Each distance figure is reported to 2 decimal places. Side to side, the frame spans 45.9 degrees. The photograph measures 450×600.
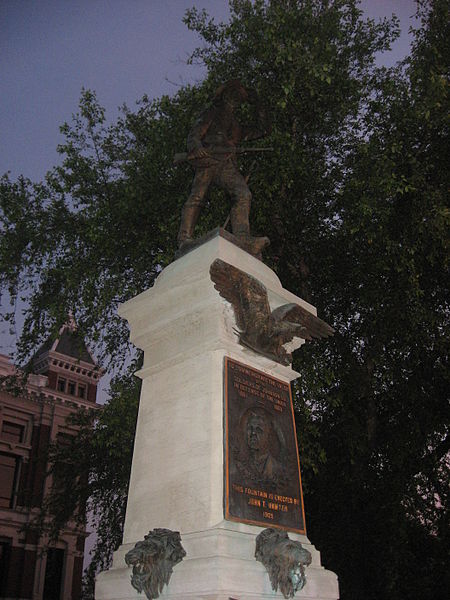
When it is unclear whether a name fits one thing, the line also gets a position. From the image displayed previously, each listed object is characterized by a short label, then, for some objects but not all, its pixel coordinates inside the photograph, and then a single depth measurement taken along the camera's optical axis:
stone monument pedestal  4.06
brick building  32.12
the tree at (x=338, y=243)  11.80
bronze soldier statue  6.83
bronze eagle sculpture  5.35
